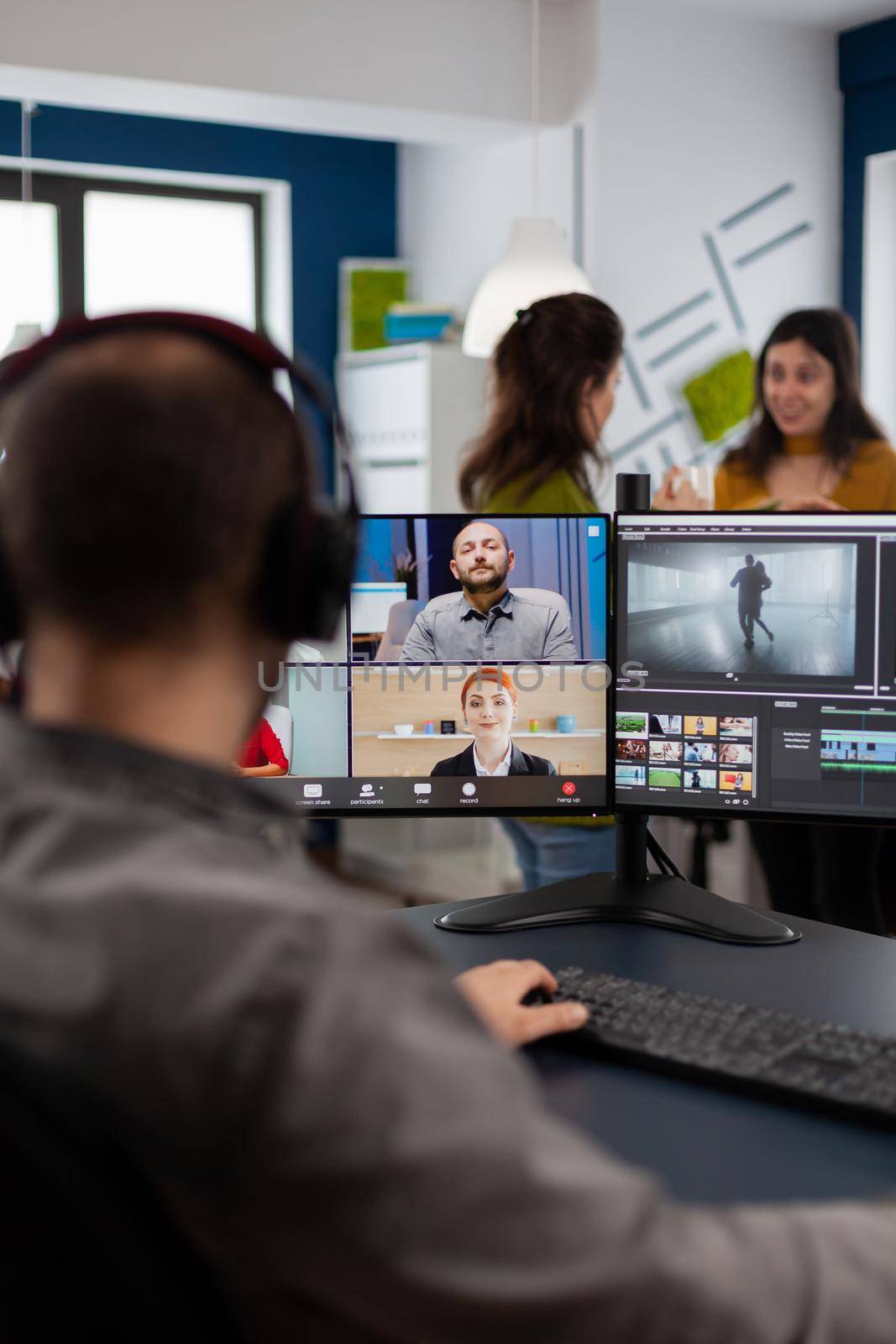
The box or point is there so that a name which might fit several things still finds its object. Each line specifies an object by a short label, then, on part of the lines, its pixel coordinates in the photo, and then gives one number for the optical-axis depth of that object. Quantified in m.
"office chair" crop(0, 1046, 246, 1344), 0.56
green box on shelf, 5.18
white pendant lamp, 3.43
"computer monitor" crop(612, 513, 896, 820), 1.57
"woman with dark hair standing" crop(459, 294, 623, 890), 2.37
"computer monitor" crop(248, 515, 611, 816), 1.62
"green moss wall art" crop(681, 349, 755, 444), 4.39
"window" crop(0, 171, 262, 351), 4.93
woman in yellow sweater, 2.81
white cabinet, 4.68
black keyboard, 1.08
